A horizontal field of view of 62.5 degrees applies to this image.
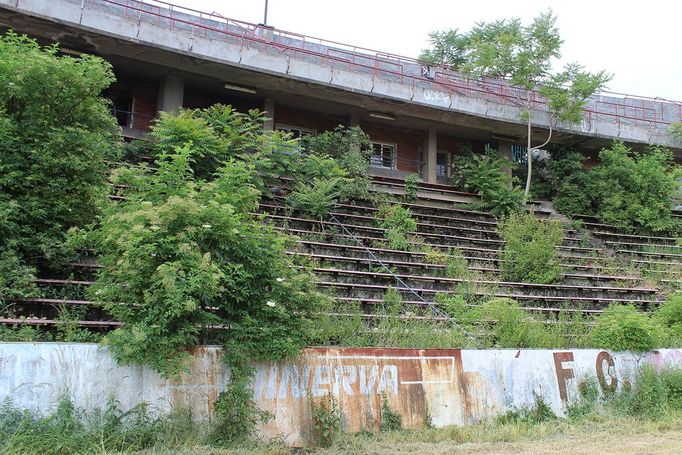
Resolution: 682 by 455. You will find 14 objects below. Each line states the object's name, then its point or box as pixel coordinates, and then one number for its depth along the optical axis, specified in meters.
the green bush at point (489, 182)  21.72
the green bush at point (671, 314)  13.21
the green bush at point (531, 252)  16.22
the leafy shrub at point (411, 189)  21.05
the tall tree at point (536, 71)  23.47
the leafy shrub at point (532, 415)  9.08
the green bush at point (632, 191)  23.08
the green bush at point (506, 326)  10.85
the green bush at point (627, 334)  10.73
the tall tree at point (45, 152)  9.38
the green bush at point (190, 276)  6.82
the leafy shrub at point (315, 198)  16.56
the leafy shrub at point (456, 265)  15.19
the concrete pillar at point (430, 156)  25.33
